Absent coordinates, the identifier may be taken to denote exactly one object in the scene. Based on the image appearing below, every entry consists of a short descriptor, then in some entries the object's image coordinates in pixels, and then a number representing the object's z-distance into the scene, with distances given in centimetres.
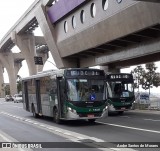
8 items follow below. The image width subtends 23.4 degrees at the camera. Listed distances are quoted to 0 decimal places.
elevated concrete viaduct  2997
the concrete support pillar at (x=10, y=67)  10512
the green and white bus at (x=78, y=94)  1942
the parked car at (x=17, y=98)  7200
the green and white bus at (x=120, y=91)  2772
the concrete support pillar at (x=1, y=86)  13475
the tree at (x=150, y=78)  4953
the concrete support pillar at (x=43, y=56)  9700
